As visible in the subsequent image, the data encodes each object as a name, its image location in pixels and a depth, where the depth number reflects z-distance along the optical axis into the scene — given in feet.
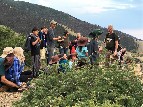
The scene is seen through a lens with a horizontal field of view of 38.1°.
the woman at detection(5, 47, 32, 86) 19.25
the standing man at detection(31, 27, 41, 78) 22.38
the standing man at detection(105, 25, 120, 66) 24.52
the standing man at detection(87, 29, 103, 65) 23.41
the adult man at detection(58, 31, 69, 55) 26.43
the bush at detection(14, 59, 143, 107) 11.96
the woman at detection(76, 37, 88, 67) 23.62
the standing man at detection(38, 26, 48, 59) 25.10
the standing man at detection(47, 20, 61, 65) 24.60
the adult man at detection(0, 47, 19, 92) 19.11
